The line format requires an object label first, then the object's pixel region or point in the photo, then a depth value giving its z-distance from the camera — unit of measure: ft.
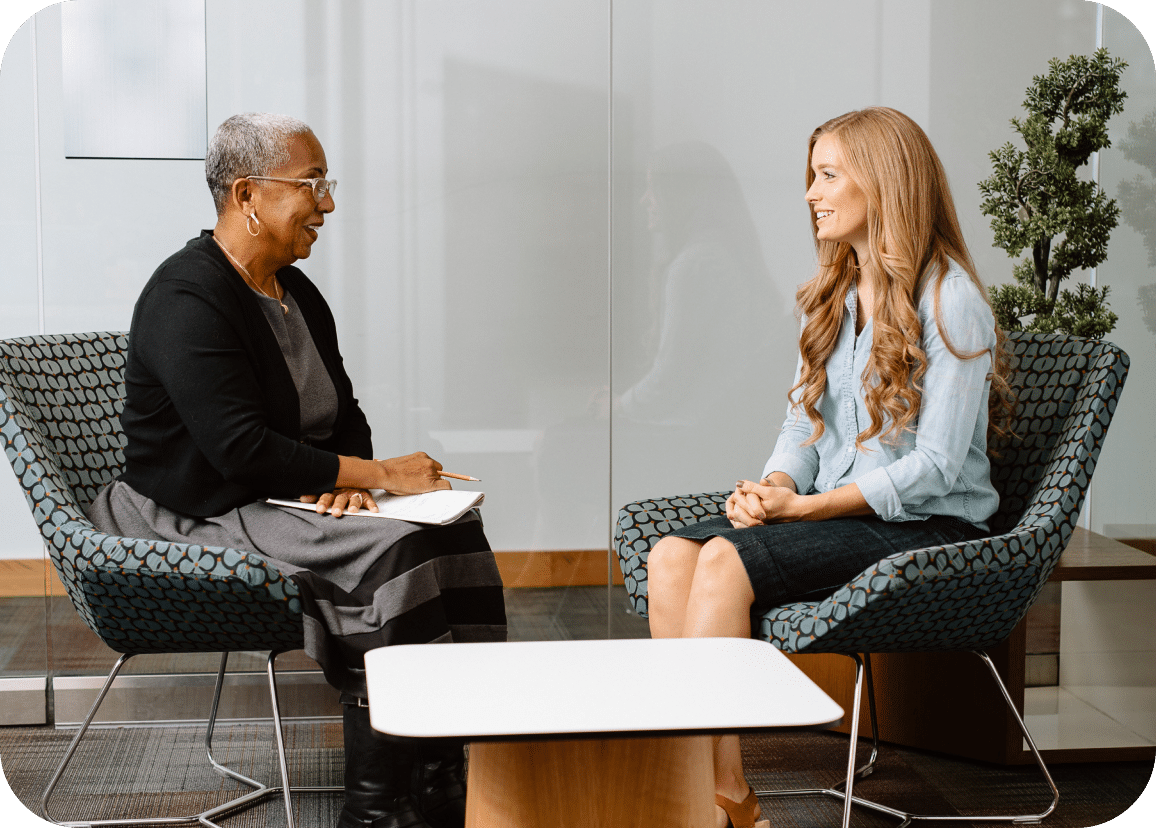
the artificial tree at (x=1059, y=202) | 10.10
